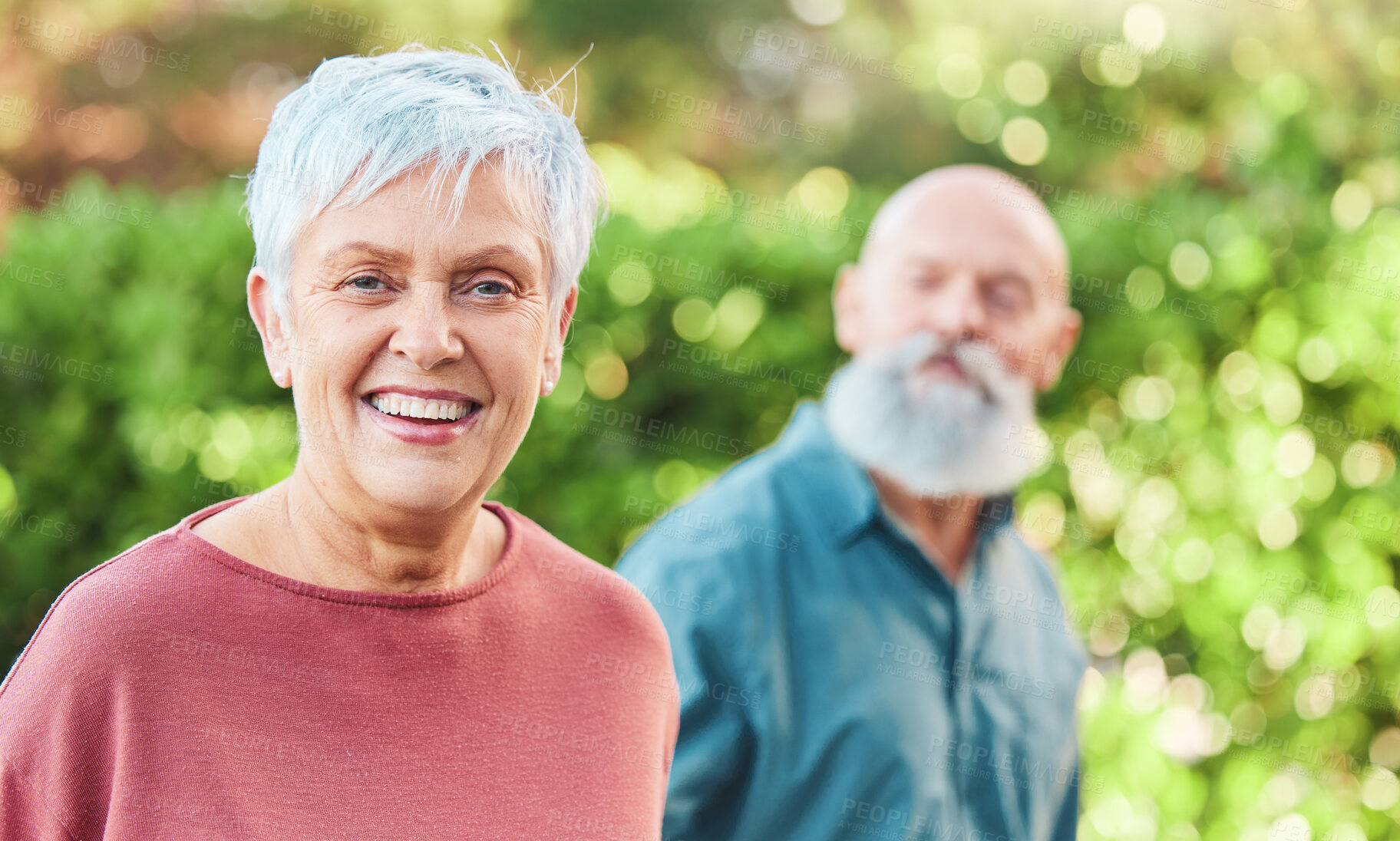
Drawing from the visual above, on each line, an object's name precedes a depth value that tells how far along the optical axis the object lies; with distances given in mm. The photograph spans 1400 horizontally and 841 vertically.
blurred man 2289
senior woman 1292
